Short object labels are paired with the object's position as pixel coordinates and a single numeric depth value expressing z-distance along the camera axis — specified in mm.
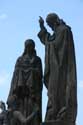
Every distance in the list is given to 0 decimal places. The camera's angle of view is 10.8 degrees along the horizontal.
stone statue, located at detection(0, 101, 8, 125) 15286
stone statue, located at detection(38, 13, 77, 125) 11727
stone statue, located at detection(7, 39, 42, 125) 12782
